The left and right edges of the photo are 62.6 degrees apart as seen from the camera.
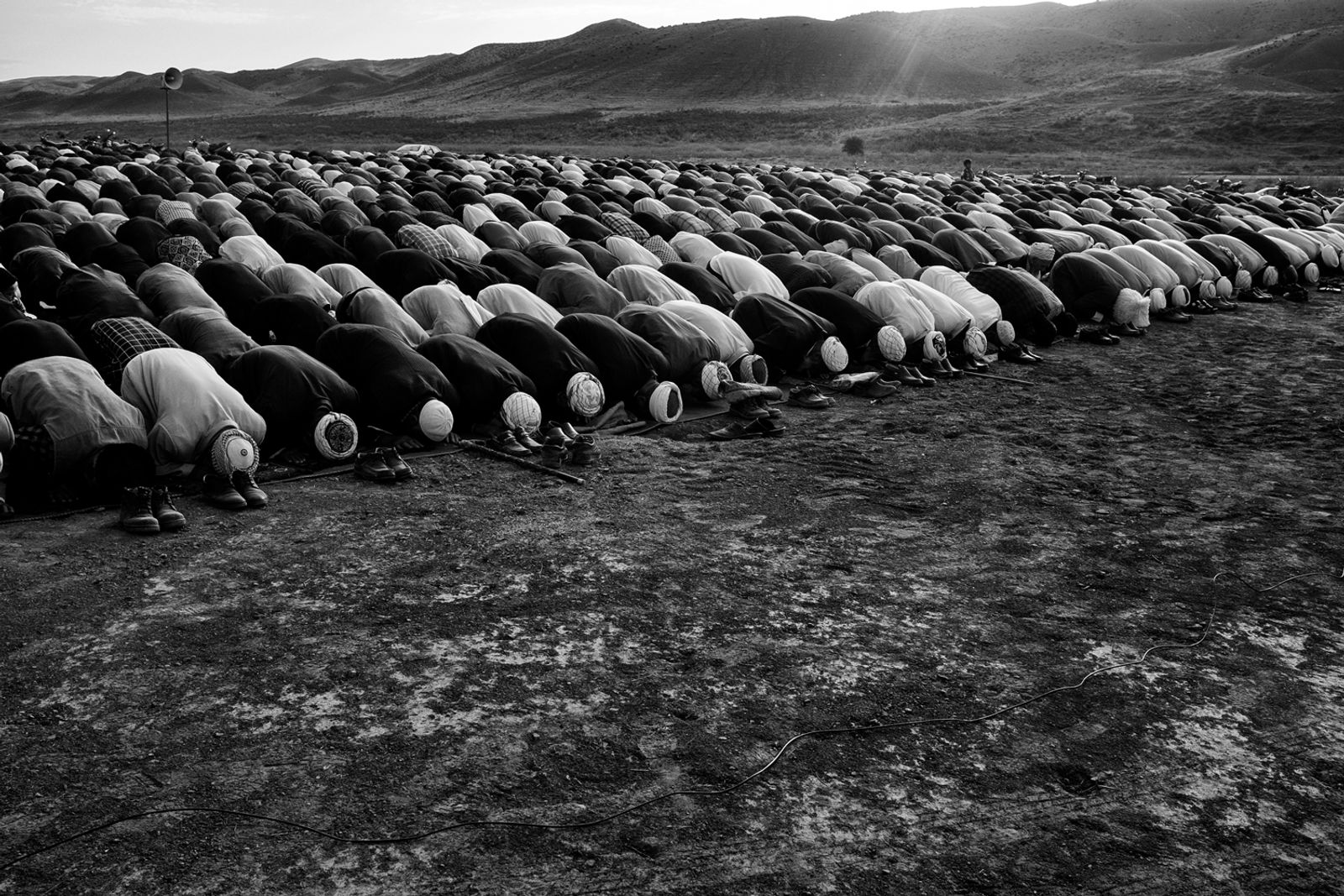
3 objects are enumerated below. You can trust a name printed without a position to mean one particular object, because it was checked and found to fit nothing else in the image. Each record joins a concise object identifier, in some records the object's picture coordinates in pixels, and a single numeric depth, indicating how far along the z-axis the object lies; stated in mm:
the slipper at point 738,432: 10719
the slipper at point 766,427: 10875
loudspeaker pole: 39906
